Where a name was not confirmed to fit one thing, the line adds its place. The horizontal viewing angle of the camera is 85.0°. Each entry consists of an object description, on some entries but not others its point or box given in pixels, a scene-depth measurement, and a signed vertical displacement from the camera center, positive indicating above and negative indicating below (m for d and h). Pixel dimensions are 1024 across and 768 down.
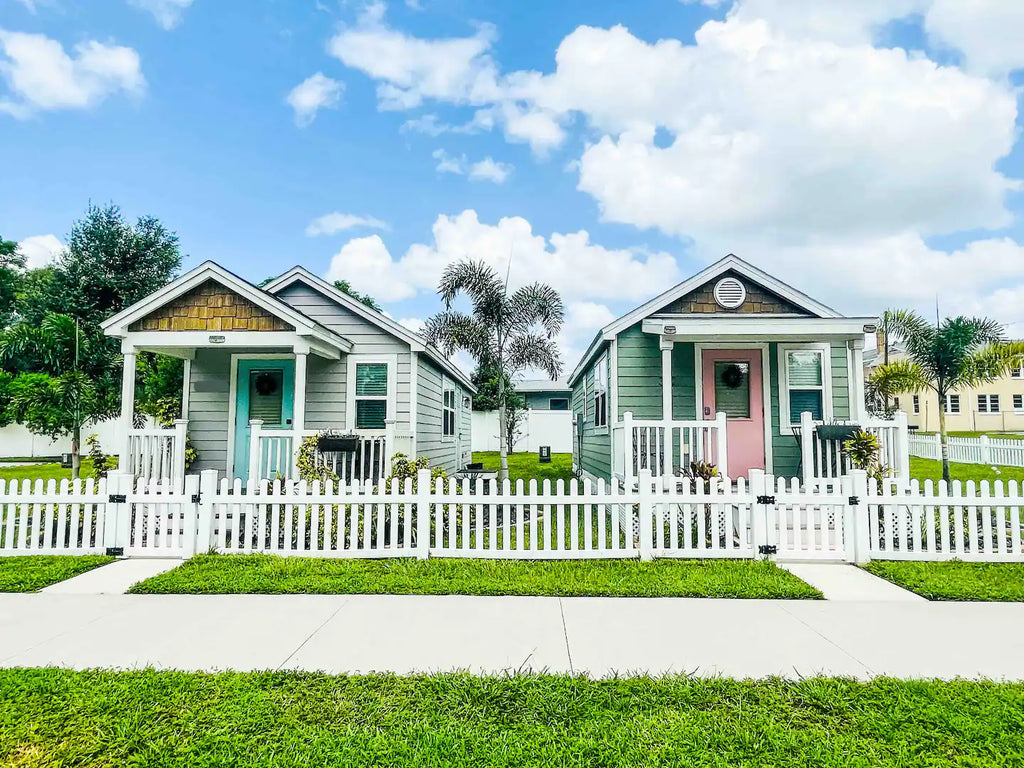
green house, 9.13 +0.98
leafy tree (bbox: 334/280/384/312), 25.88 +6.75
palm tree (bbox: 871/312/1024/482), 13.58 +2.03
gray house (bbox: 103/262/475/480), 8.18 +1.07
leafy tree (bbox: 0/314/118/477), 11.46 +1.24
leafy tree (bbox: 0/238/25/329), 26.72 +7.21
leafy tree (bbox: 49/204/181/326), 18.30 +5.61
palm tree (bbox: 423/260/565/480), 12.45 +2.54
